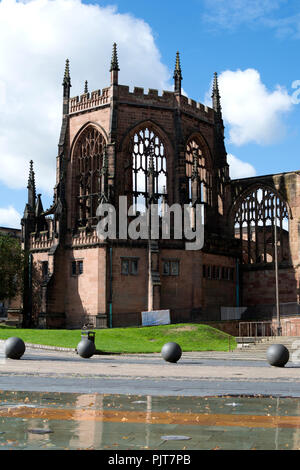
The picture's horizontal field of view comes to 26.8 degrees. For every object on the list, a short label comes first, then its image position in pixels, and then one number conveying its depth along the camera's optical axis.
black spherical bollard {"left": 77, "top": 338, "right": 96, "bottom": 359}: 27.91
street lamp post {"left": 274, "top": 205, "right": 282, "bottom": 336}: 45.09
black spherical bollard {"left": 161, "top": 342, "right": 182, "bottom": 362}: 25.09
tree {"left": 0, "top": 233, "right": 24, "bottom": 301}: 52.31
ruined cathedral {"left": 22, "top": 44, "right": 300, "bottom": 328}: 48.62
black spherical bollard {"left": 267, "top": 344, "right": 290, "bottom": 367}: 23.17
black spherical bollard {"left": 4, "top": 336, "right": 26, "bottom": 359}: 25.28
